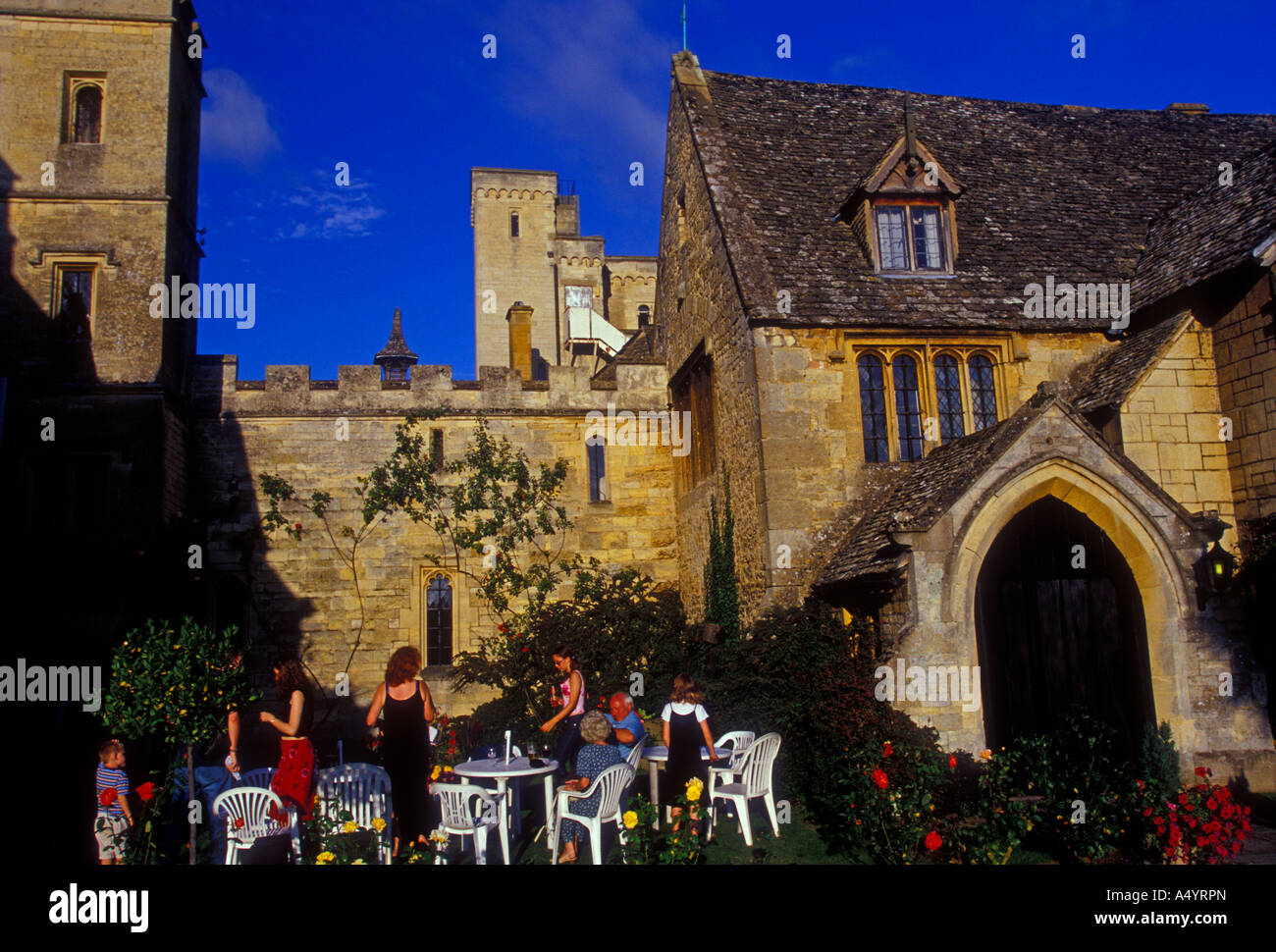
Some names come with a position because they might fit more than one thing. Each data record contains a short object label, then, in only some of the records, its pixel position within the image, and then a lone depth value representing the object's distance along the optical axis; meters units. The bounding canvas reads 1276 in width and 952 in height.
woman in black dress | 7.06
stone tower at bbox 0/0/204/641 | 14.19
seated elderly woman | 7.52
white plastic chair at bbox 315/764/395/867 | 7.52
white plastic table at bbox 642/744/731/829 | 8.61
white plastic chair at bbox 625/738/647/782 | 7.75
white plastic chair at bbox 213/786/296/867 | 6.91
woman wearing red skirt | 7.02
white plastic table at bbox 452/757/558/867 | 7.66
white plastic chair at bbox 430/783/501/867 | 7.30
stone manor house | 9.73
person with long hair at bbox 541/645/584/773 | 9.00
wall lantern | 9.46
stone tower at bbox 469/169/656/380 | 41.66
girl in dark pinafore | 8.12
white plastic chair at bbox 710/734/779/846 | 8.46
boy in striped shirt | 6.82
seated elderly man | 8.33
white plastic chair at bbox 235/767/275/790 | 7.98
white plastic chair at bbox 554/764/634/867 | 7.19
